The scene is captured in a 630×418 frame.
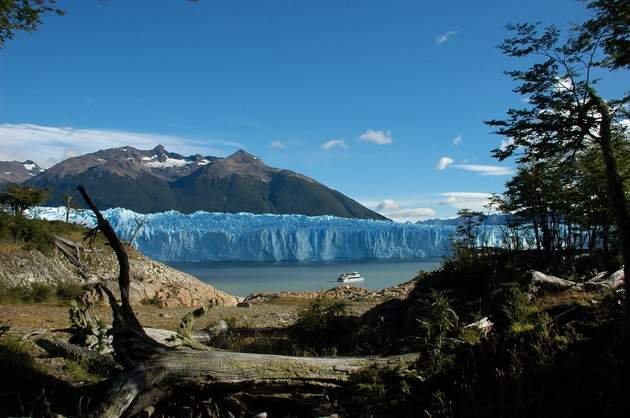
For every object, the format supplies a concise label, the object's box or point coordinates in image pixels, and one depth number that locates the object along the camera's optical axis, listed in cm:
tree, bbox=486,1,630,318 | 678
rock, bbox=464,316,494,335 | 823
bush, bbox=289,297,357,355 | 1182
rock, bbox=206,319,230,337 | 1411
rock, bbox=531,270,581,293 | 979
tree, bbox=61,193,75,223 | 3653
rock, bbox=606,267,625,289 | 912
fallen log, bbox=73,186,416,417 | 664
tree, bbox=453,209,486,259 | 1770
